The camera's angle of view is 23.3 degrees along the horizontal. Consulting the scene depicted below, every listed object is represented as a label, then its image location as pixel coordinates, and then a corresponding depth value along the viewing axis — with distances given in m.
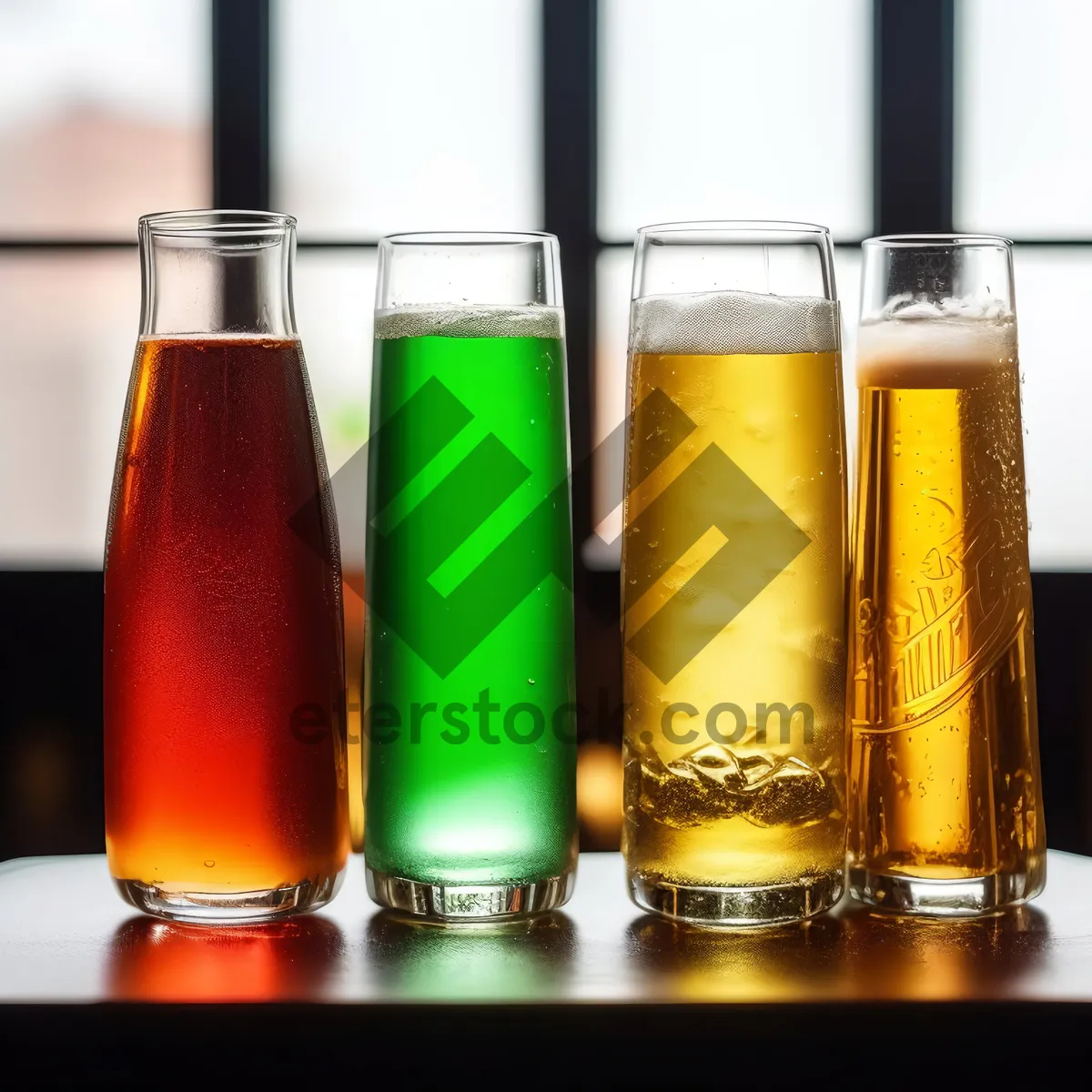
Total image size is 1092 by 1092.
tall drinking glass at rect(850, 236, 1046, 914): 0.74
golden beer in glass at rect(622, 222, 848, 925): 0.72
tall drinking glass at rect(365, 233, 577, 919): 0.73
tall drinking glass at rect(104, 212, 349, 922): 0.72
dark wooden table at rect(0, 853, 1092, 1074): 0.67
